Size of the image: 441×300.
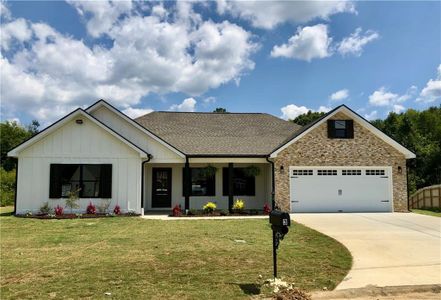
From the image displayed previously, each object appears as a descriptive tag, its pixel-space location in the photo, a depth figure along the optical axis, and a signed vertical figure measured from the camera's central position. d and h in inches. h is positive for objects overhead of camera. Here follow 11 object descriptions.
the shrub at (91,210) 658.8 -50.9
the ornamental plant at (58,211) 640.4 -51.3
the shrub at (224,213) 692.2 -58.4
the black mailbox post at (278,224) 250.1 -28.8
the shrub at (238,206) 706.8 -47.6
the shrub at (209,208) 698.8 -49.9
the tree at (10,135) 2161.7 +278.3
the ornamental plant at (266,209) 711.2 -52.6
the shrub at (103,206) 666.8 -44.6
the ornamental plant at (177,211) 671.8 -54.8
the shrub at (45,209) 649.0 -48.9
